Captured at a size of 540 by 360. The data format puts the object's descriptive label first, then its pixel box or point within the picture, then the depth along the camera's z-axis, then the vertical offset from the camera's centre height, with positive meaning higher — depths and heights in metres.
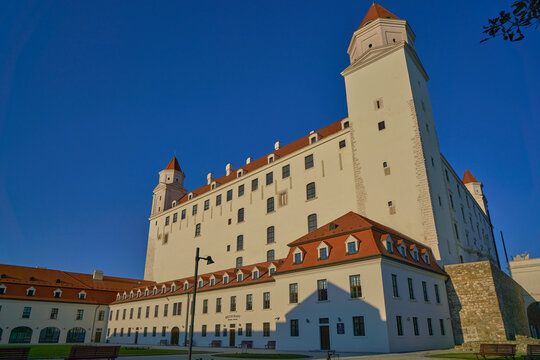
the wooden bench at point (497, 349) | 15.07 -1.47
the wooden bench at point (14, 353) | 13.74 -1.25
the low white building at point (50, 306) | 46.62 +1.66
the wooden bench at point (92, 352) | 15.13 -1.37
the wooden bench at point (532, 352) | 13.29 -1.40
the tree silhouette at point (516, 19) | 7.50 +5.83
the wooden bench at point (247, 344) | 31.62 -2.27
